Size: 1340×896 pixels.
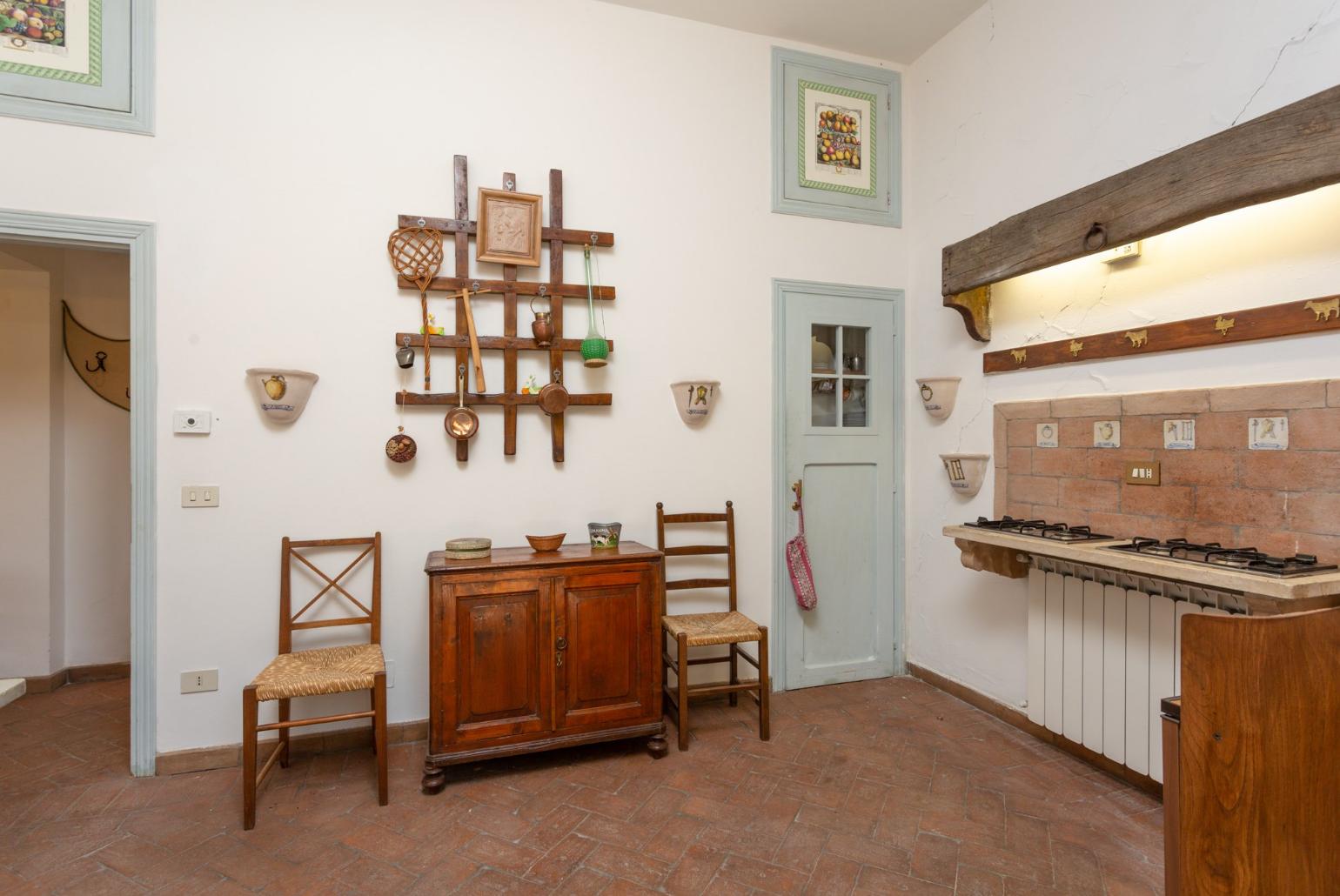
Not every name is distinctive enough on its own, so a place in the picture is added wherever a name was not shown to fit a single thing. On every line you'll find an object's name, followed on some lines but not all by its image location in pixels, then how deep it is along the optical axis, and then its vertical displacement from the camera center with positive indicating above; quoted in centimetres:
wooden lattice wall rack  270 +70
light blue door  326 -12
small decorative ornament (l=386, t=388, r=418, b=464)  263 -1
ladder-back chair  261 -80
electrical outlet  246 -93
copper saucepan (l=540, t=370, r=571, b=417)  279 +22
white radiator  218 -83
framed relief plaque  274 +98
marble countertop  157 -36
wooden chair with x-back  206 -81
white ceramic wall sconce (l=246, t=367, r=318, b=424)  244 +23
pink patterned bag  317 -63
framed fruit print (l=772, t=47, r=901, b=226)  327 +167
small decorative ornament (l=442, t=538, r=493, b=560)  247 -41
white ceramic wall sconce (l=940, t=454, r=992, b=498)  296 -12
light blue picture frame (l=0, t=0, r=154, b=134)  232 +138
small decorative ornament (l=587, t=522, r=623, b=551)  265 -38
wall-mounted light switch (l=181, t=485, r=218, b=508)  246 -19
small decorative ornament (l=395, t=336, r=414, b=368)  261 +39
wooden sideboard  231 -80
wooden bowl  258 -40
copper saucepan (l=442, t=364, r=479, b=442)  269 +11
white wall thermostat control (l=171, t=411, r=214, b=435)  244 +10
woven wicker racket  265 +83
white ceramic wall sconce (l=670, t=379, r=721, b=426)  296 +24
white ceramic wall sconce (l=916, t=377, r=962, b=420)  310 +27
